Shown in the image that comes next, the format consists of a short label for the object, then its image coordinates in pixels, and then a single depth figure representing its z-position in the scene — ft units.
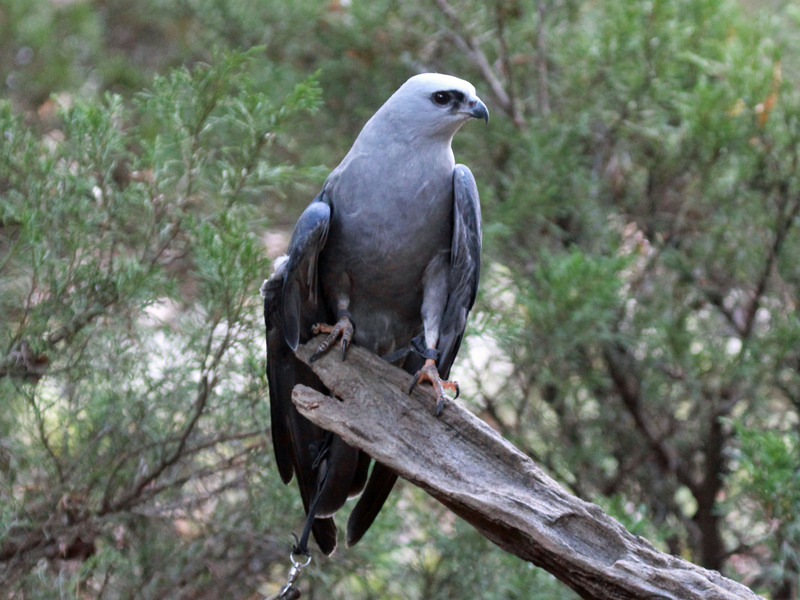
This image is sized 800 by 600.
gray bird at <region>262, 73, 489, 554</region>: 25.31
